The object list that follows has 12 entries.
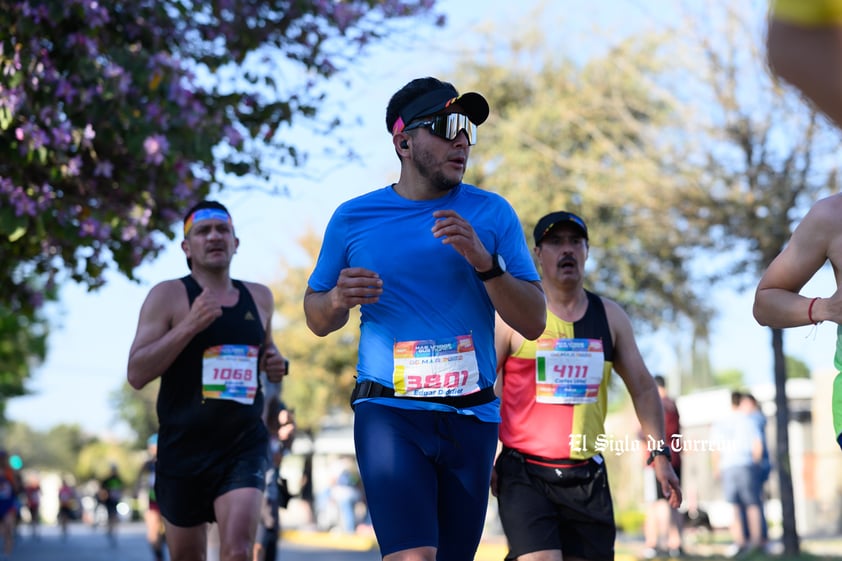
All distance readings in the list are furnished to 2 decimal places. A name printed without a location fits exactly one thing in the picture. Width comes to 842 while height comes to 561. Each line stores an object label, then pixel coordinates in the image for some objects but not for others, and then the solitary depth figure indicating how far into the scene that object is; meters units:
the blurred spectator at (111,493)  28.73
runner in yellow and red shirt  6.29
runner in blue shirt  4.60
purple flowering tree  9.36
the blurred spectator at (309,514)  38.03
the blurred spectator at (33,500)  37.29
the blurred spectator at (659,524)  14.48
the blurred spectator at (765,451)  14.66
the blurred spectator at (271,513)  9.16
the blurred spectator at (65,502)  35.69
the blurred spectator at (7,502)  22.27
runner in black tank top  6.48
